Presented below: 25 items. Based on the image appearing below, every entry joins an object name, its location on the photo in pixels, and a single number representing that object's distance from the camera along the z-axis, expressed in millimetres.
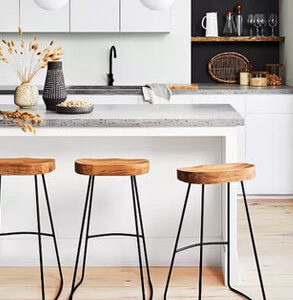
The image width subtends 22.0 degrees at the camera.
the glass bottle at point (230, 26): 6887
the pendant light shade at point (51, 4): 4039
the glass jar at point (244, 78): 6742
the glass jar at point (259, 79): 6586
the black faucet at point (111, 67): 6707
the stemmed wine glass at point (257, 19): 6797
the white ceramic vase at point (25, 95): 4465
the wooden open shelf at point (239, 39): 6781
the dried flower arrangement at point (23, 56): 6762
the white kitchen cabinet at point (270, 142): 6184
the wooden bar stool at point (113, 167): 3697
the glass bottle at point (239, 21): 6879
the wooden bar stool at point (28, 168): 3689
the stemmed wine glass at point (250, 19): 6809
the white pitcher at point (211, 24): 6859
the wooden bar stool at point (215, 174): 3564
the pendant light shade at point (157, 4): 4000
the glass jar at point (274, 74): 6655
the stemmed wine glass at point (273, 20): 6809
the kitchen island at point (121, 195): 4340
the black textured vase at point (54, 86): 4434
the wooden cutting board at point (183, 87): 6258
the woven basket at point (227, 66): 6992
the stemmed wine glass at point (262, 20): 6805
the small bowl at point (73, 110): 4203
